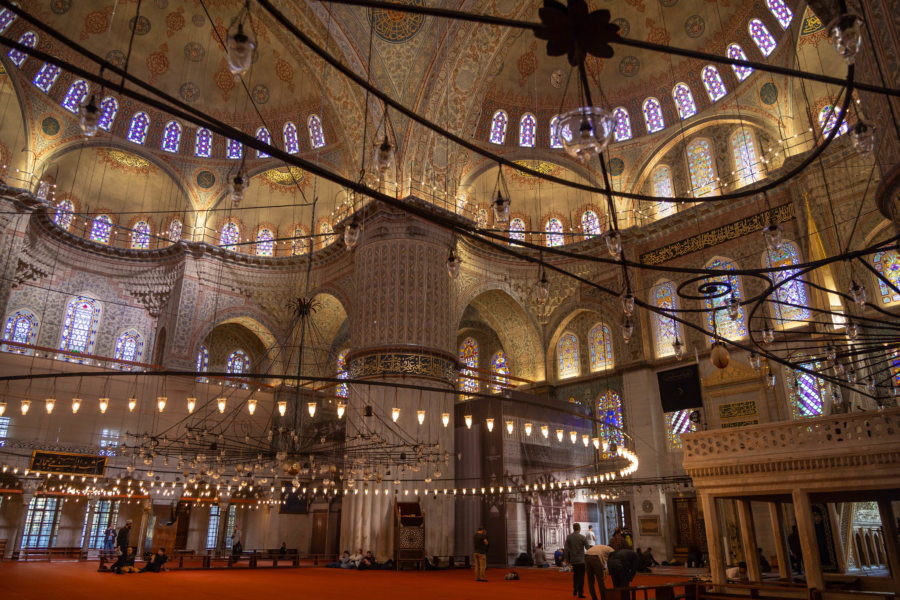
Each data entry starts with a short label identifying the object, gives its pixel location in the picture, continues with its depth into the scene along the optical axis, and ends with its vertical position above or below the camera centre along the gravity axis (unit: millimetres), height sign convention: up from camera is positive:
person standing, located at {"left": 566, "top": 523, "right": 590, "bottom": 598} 9023 -418
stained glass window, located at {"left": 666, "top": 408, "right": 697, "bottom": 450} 17109 +2556
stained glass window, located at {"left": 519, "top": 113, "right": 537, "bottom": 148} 20312 +11935
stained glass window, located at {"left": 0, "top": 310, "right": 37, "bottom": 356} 17984 +5214
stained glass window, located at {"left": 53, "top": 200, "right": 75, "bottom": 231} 19000 +8676
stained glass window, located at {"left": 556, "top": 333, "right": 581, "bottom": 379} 20359 +5152
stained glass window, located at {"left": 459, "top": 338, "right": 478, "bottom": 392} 22625 +5764
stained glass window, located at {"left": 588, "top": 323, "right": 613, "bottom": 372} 19438 +5193
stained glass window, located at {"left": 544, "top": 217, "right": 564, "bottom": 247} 21250 +9400
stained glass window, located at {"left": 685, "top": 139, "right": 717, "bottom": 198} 17969 +9751
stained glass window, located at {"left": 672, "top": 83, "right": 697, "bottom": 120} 18625 +11827
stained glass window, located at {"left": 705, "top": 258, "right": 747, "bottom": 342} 16672 +5265
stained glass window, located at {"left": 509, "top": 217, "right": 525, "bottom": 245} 21181 +9534
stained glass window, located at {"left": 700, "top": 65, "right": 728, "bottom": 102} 17938 +11870
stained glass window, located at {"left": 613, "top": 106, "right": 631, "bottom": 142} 19859 +11823
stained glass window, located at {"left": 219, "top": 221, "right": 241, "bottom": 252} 21183 +9136
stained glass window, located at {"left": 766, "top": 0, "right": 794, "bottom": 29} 15724 +12036
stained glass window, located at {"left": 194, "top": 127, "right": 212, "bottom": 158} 21078 +11855
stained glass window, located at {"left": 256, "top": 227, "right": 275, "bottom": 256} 21750 +9024
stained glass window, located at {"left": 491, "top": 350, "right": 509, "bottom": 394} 21639 +5117
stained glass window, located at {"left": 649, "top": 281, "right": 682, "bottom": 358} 17766 +5459
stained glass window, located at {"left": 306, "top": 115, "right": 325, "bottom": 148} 20453 +11897
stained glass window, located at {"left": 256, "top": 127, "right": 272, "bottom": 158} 20812 +12084
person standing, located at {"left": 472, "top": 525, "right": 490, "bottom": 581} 12258 -545
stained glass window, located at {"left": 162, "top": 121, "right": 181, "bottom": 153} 20656 +11864
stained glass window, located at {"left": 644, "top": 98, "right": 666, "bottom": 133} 19359 +11830
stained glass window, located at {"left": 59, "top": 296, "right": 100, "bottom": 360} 19036 +5617
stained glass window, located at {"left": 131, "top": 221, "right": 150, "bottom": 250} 20672 +8712
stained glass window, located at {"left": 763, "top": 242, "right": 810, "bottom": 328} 15539 +5504
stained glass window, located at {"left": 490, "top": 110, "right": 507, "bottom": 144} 20078 +11836
